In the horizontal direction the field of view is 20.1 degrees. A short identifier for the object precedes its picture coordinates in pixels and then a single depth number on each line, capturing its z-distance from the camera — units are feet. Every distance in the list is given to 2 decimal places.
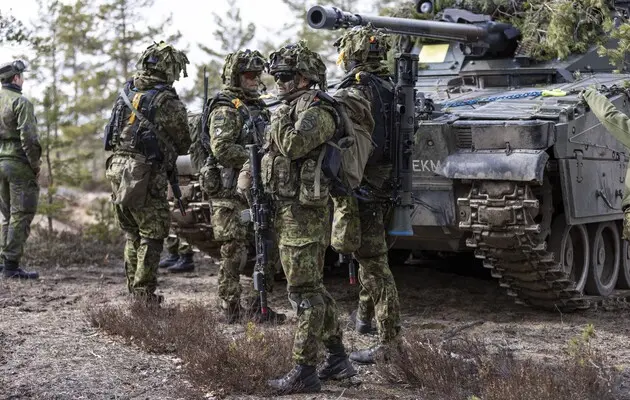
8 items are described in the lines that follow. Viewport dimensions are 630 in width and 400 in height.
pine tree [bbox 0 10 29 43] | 72.38
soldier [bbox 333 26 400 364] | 38.28
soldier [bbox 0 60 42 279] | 58.39
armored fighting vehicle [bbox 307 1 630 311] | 43.80
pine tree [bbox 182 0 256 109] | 143.78
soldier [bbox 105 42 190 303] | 46.05
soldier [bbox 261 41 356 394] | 32.50
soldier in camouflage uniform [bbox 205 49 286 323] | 44.17
